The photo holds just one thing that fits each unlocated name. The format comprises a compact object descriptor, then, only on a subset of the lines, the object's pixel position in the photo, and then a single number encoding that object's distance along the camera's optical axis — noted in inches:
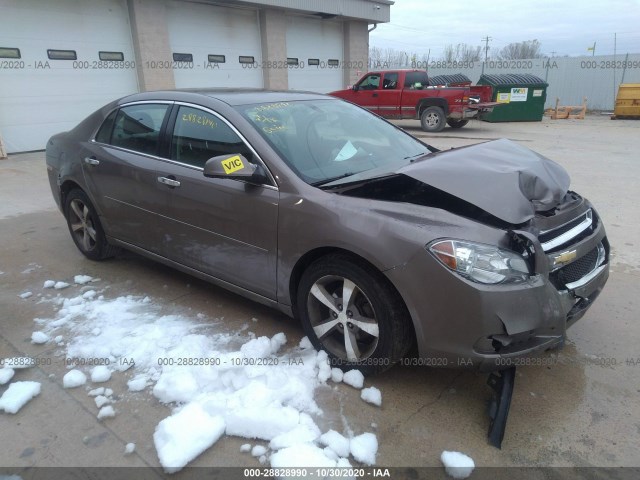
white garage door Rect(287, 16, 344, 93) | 660.1
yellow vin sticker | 110.0
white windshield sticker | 125.1
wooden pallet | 761.0
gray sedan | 89.7
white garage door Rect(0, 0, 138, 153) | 407.2
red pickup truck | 556.1
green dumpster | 679.1
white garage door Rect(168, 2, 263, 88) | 525.7
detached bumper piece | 89.7
